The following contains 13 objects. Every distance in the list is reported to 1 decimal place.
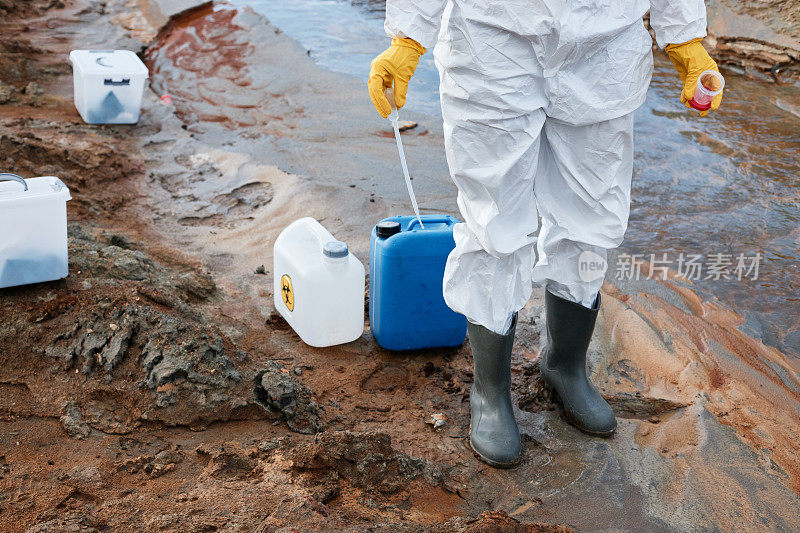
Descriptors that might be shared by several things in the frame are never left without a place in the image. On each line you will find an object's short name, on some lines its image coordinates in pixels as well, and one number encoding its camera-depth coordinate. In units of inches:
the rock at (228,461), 78.2
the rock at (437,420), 96.6
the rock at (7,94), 203.2
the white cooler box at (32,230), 98.4
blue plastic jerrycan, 104.9
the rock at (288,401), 92.4
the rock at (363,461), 79.7
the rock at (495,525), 70.1
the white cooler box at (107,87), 190.4
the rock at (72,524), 64.6
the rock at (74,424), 83.5
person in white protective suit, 78.4
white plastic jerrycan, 108.0
